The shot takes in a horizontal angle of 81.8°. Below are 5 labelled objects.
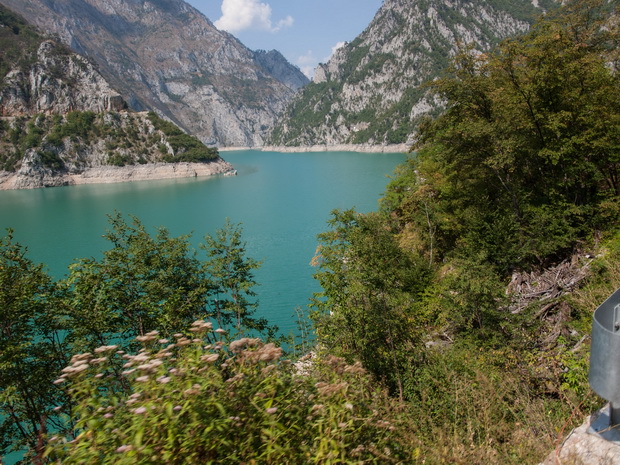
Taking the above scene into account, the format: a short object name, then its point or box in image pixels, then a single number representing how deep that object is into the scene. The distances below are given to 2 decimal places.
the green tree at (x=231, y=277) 12.88
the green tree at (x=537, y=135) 11.83
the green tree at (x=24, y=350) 6.84
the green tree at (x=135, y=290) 8.83
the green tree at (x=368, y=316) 8.84
